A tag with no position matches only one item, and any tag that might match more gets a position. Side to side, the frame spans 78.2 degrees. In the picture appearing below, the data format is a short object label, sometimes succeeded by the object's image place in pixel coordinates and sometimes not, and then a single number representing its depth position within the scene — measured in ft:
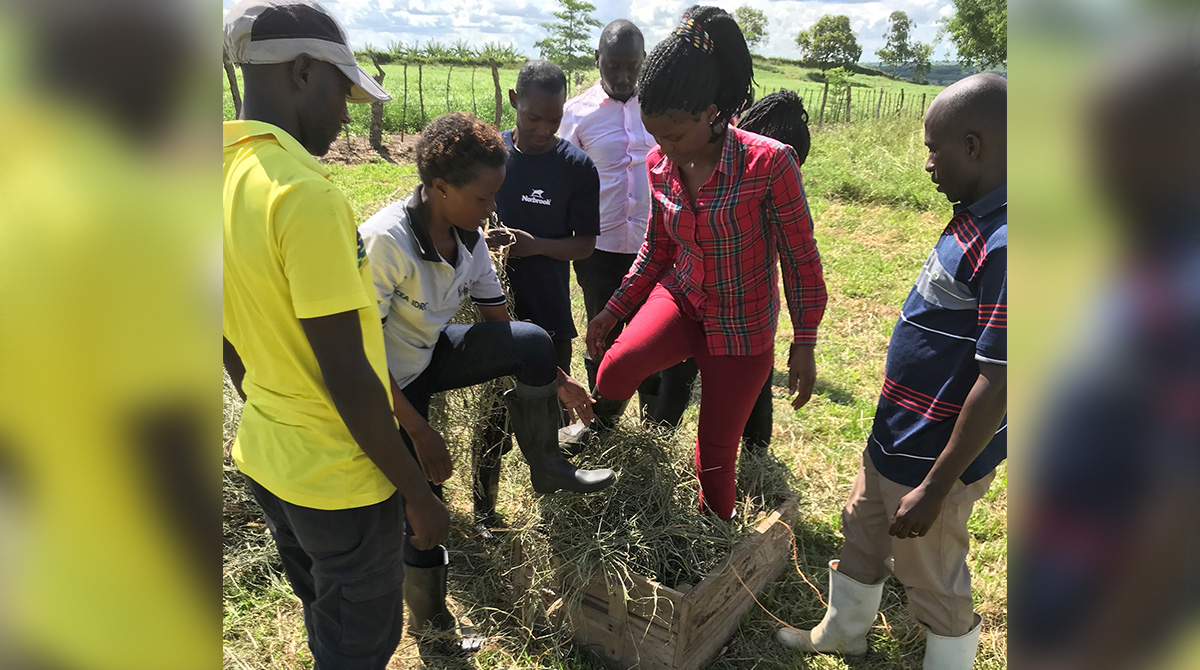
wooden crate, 8.08
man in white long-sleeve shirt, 13.28
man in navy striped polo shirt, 6.19
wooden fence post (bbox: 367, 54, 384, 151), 53.62
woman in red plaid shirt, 8.15
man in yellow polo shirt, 4.51
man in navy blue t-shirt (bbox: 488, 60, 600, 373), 11.12
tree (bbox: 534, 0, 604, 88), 139.23
